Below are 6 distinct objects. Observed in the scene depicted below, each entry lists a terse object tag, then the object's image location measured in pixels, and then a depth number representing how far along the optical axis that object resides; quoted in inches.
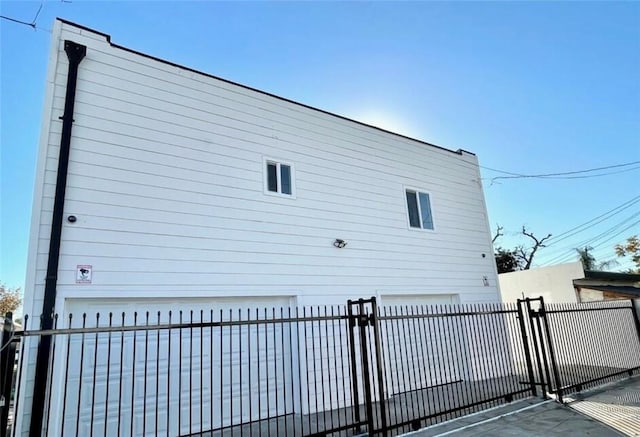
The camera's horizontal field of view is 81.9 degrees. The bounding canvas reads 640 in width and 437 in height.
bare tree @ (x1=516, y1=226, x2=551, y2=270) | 999.6
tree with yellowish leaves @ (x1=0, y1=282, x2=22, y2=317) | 744.3
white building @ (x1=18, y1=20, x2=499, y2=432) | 188.4
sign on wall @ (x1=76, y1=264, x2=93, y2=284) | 181.6
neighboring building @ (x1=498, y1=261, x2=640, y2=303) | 402.9
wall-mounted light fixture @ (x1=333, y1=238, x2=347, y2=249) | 274.5
